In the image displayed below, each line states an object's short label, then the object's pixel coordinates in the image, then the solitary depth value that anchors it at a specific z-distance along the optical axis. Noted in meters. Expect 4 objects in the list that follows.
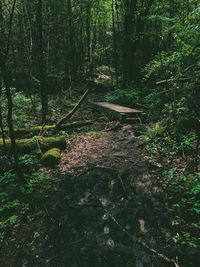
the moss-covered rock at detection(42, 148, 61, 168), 5.49
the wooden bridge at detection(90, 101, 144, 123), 7.43
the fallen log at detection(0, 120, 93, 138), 6.79
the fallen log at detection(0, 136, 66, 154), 5.91
